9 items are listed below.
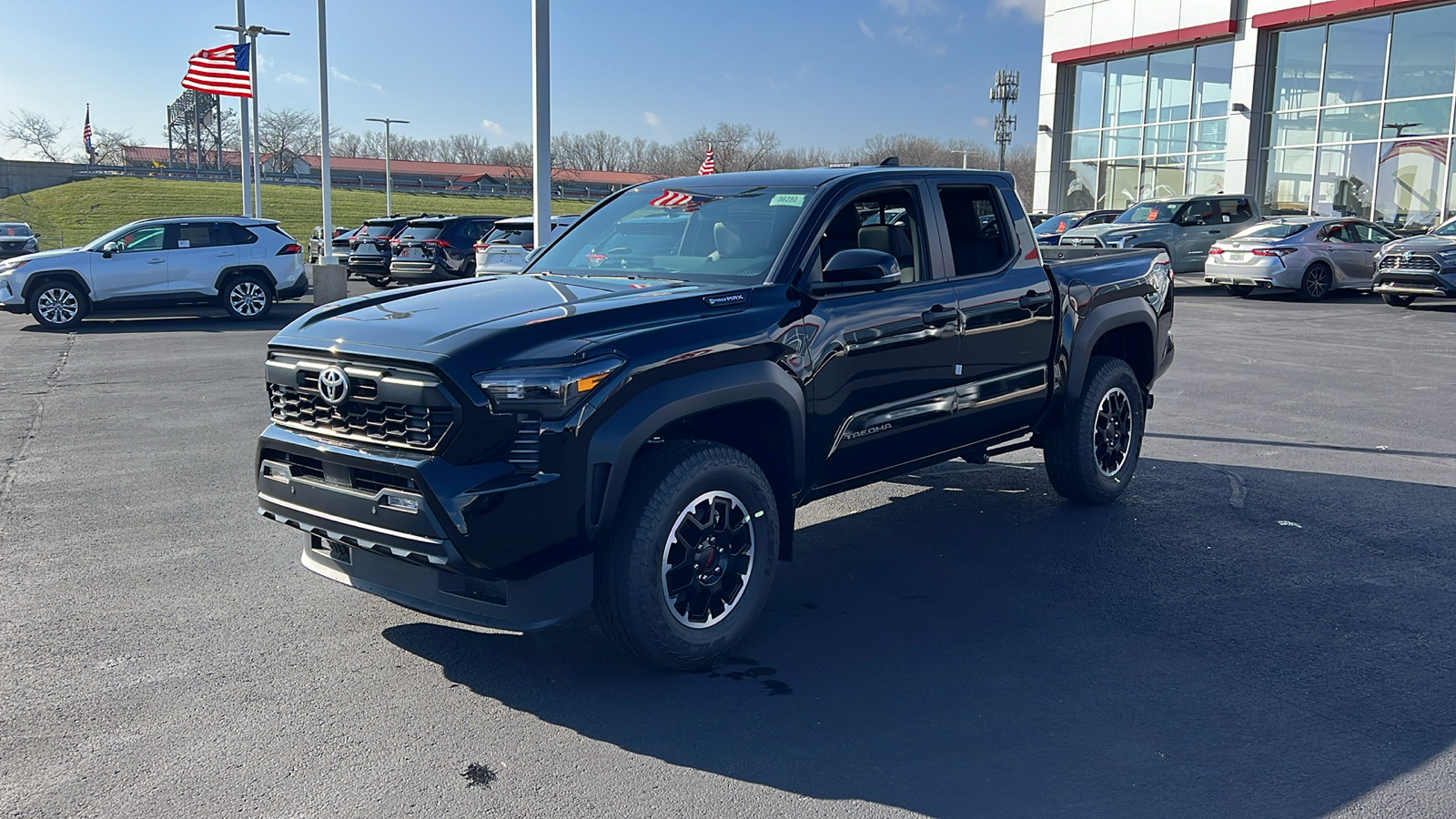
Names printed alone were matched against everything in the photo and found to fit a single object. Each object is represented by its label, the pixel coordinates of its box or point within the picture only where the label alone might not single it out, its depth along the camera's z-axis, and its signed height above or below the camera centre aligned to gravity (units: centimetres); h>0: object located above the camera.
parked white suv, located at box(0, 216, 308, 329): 1733 -59
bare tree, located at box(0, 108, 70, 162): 9106 +734
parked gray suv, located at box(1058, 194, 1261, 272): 2455 +92
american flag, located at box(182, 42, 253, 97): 2619 +376
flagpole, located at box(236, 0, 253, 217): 2781 +264
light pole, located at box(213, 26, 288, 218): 2805 +457
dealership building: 2731 +447
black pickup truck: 384 -56
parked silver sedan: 2138 +22
